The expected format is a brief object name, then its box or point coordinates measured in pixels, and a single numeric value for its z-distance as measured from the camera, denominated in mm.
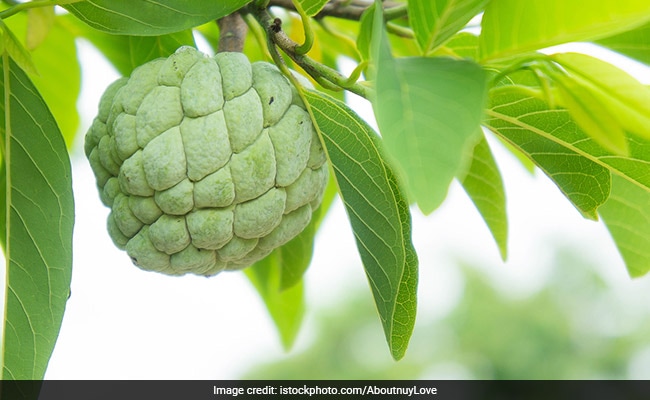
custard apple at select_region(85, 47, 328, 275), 594
